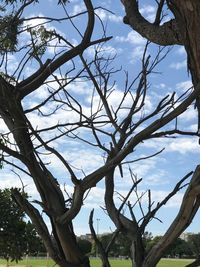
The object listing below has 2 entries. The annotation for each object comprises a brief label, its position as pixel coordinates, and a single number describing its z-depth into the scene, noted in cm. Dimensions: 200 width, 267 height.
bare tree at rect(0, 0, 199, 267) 205
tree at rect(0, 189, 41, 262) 966
